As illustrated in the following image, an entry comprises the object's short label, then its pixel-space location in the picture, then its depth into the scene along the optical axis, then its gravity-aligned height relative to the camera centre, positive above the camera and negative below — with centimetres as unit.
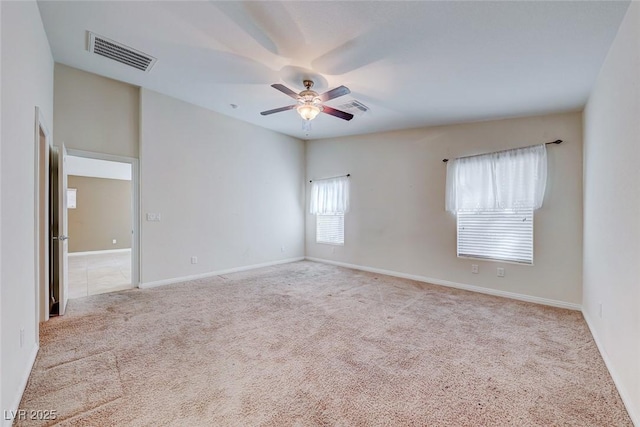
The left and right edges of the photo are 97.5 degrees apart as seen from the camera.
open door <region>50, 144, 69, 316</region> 319 -35
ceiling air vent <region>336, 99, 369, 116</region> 394 +152
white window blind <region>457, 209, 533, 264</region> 393 -34
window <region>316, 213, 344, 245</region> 614 -40
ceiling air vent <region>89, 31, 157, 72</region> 282 +169
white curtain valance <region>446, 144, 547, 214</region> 377 +45
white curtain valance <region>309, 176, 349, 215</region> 595 +33
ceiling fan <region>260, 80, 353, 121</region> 302 +121
